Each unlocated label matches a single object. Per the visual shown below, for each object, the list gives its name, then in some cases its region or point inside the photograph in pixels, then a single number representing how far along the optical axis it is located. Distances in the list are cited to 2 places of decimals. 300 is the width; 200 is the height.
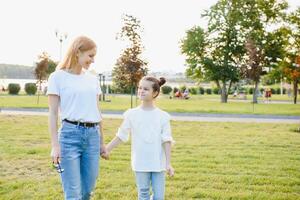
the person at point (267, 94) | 45.98
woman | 4.25
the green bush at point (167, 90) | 57.70
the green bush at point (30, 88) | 48.44
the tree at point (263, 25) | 42.62
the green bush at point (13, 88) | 48.03
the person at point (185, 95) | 46.40
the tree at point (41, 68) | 34.82
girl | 4.69
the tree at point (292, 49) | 39.37
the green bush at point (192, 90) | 64.04
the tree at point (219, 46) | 43.66
